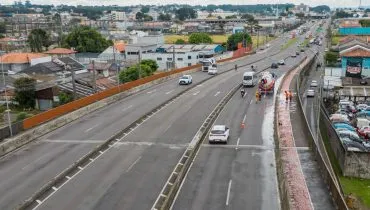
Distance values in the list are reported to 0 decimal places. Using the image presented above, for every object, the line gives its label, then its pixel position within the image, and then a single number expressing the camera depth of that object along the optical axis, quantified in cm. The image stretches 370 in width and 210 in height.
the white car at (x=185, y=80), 6756
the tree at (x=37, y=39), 14900
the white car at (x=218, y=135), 3484
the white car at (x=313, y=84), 7462
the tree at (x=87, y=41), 13875
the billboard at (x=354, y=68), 7544
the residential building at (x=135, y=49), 12862
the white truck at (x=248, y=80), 6309
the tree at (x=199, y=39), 16112
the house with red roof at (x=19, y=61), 9956
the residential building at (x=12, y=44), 15450
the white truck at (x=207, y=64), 8550
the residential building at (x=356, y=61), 7469
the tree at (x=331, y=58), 9066
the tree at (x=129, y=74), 8288
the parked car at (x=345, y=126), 4186
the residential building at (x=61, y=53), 12057
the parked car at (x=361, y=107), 5209
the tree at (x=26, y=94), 6391
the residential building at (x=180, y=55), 12062
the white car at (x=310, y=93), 6600
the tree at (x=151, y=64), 9538
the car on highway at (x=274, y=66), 8955
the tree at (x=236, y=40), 15215
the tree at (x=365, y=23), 18350
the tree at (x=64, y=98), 6072
